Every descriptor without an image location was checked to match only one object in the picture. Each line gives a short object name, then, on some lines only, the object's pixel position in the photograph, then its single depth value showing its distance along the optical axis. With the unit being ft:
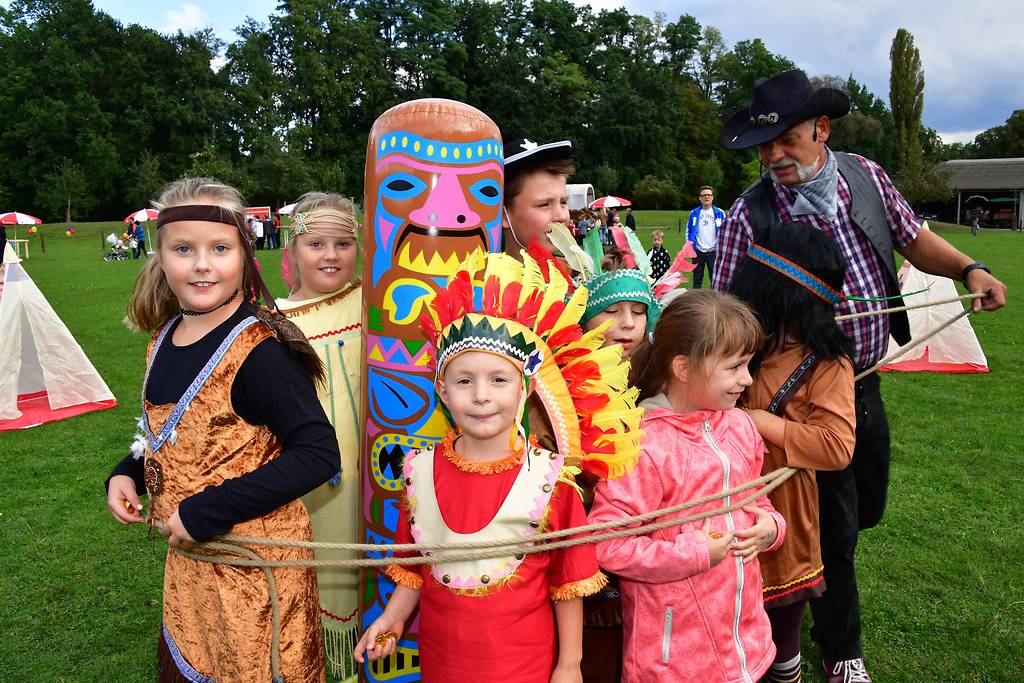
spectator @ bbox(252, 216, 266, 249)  97.89
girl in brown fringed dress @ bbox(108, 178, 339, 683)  6.18
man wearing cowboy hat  9.34
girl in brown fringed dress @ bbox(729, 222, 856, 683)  7.70
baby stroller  90.37
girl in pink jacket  6.64
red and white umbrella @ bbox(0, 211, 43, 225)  103.35
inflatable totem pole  7.68
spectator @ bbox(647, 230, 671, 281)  14.33
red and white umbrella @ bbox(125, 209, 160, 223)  95.58
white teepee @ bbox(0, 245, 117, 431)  22.38
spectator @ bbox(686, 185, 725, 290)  44.45
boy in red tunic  6.06
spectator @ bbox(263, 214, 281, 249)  102.99
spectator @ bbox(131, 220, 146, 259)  94.08
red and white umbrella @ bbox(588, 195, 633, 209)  105.40
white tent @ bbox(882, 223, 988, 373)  26.63
